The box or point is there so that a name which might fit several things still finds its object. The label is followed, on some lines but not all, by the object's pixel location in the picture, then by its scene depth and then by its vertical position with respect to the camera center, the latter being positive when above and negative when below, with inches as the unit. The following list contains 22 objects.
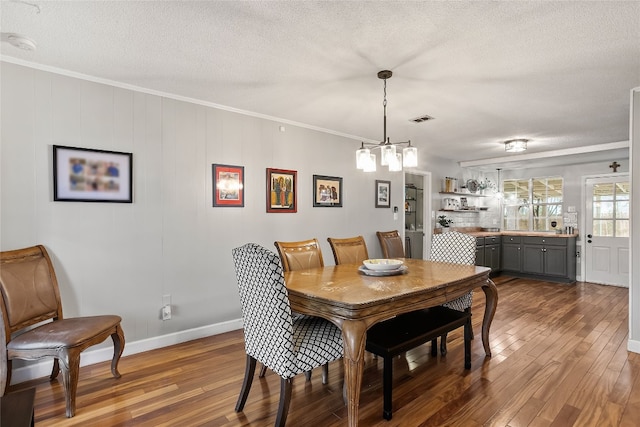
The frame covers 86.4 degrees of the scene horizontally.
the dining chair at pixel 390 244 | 190.5 -19.8
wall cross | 225.8 +28.5
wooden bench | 78.3 -32.0
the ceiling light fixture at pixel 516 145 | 187.0 +35.5
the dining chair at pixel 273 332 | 68.6 -27.3
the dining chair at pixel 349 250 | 128.7 -16.1
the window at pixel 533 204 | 259.4 +4.0
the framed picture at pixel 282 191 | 147.9 +8.2
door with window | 221.9 -14.4
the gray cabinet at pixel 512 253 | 253.9 -33.7
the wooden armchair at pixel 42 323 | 79.3 -30.0
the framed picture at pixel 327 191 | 164.7 +8.8
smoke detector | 80.7 +40.8
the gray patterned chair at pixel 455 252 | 113.3 -16.5
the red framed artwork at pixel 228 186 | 132.9 +9.4
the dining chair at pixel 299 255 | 111.5 -15.5
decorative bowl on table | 99.0 -16.7
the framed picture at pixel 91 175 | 100.9 +10.6
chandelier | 98.0 +15.4
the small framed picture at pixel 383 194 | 195.6 +8.8
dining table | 68.8 -19.6
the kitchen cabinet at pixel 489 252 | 239.6 -31.2
